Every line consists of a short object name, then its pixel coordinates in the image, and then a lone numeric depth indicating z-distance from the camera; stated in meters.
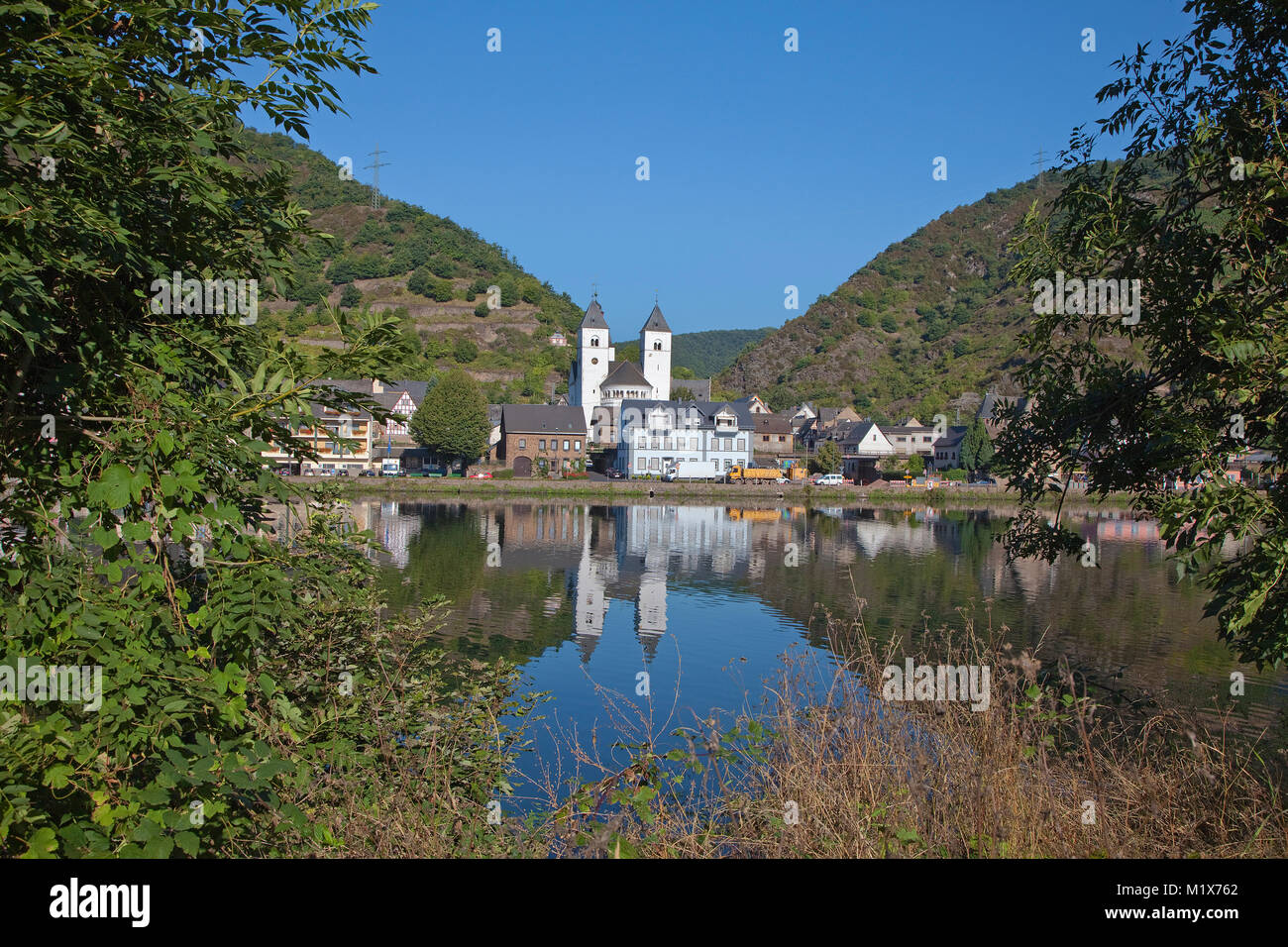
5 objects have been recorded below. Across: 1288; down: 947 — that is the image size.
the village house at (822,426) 116.44
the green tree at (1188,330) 6.64
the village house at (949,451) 100.88
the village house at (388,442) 86.88
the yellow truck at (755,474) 92.81
